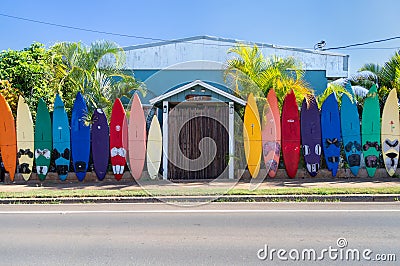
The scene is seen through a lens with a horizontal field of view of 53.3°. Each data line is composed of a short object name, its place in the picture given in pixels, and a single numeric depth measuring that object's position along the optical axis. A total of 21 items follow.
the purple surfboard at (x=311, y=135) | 13.16
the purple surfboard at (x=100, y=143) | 13.08
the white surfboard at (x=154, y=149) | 13.16
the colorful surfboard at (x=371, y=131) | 13.11
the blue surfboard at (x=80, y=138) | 13.10
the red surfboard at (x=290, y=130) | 13.17
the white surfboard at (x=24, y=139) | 13.16
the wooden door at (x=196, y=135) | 13.56
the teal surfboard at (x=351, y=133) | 13.10
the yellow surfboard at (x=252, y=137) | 13.14
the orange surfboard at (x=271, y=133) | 13.14
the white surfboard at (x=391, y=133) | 13.03
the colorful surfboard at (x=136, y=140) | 13.09
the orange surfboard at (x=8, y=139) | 13.18
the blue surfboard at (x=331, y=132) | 13.14
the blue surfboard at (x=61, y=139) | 13.13
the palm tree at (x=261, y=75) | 13.75
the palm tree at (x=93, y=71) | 14.55
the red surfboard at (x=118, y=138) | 13.02
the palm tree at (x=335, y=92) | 14.18
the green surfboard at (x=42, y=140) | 13.14
